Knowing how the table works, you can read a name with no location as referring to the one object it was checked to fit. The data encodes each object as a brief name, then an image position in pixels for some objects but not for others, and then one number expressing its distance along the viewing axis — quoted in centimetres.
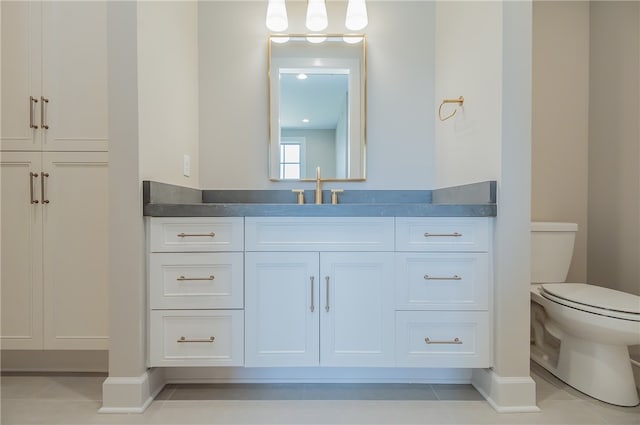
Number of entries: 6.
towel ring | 173
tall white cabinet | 167
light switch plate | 182
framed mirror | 201
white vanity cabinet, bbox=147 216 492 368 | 144
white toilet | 137
